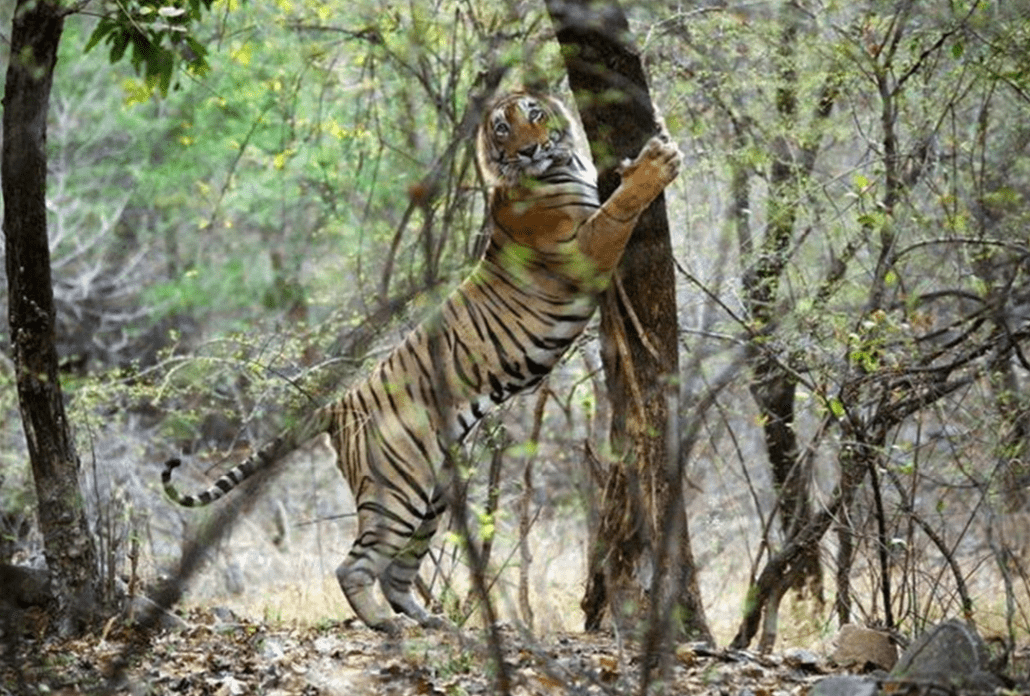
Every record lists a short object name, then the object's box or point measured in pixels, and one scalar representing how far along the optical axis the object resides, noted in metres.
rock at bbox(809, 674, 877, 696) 8.96
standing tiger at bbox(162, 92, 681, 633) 13.50
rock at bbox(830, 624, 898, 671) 10.97
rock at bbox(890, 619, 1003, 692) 8.41
